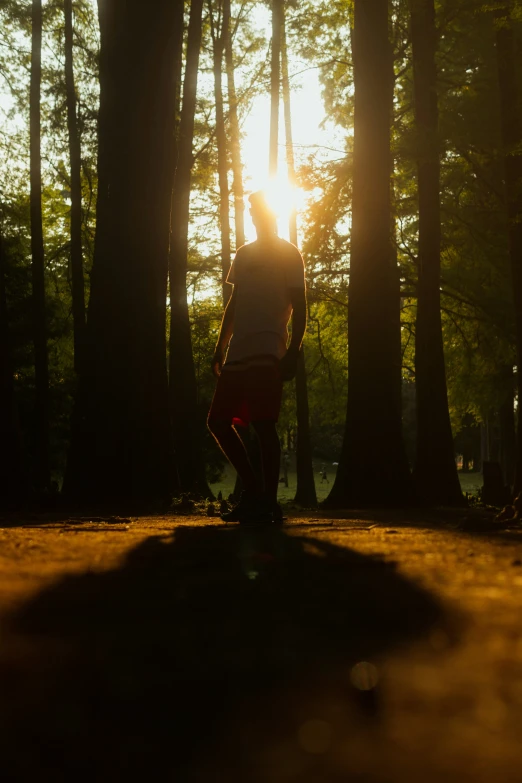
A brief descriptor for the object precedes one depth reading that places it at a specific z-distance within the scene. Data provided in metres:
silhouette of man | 6.04
